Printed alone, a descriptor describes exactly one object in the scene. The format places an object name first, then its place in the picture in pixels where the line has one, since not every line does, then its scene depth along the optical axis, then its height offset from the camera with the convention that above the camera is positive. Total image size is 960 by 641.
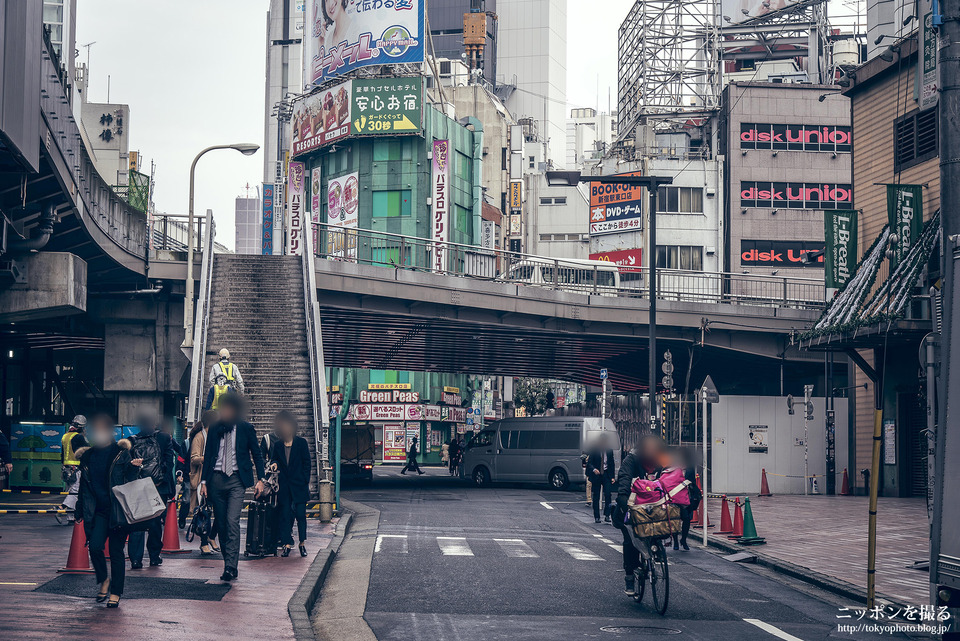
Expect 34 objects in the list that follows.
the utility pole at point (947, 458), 6.92 -0.40
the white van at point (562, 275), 36.12 +3.89
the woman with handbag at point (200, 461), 13.38 -0.95
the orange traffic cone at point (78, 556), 11.16 -1.70
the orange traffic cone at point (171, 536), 13.70 -1.84
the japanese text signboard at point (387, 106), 63.12 +16.21
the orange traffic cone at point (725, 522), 18.38 -2.14
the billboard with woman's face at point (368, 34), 61.81 +20.08
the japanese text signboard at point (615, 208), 64.06 +10.78
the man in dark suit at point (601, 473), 20.58 -1.52
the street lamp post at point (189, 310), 30.12 +2.17
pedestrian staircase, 24.27 +1.35
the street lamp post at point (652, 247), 27.27 +3.77
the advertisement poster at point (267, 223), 51.47 +8.19
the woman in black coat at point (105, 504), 9.23 -0.98
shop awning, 22.14 +2.06
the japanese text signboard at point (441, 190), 63.50 +11.53
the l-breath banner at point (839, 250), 27.72 +3.61
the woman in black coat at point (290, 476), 13.45 -1.06
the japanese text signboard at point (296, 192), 65.51 +11.84
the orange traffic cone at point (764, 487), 27.97 -2.36
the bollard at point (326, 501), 18.75 -1.89
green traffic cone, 16.53 -2.09
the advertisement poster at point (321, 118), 63.97 +16.08
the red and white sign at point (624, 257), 62.62 +7.75
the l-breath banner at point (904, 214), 23.95 +3.92
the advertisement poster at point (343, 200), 65.25 +11.26
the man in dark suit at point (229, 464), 11.08 -0.76
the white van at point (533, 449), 33.56 -1.84
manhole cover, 9.07 -1.96
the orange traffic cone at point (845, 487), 29.28 -2.45
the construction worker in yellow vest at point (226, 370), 22.77 +0.38
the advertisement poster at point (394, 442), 69.56 -3.25
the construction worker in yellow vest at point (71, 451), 17.06 -1.09
